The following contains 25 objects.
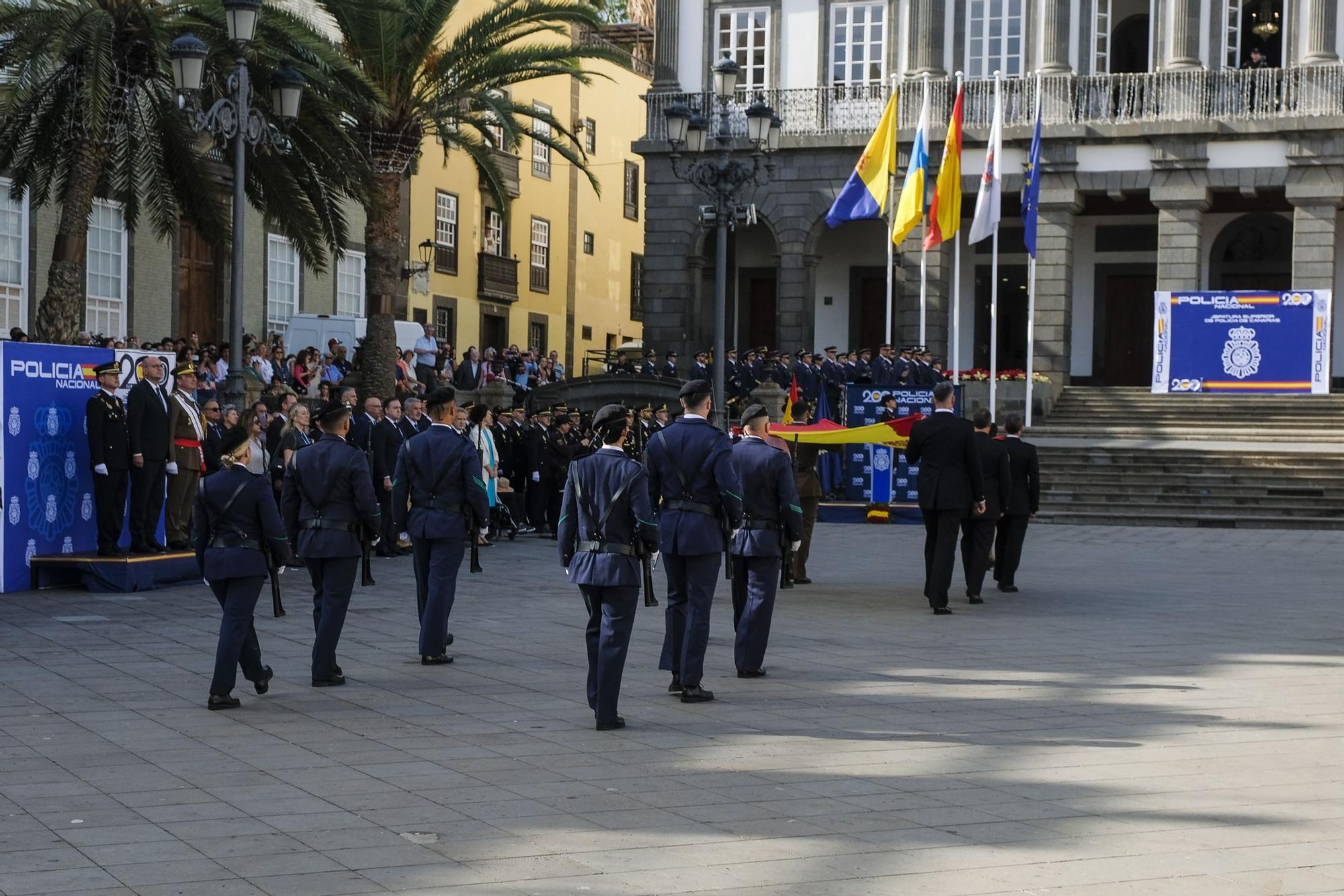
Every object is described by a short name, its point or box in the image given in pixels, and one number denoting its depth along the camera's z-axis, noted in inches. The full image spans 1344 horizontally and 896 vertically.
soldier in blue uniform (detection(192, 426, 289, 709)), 395.9
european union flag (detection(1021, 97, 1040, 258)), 1186.6
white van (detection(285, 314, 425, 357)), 1327.5
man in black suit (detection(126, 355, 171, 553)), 633.6
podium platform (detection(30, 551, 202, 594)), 611.8
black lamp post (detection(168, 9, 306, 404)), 669.9
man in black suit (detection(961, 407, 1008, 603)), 619.5
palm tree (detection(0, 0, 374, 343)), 753.0
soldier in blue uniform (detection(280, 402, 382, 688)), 422.0
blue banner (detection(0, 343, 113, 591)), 607.5
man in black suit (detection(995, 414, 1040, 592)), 651.5
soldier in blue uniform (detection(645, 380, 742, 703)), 403.5
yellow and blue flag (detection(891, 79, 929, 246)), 1192.8
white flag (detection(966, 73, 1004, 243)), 1155.9
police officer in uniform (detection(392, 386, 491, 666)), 452.8
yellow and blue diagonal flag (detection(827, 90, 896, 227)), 1189.1
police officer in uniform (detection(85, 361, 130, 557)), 624.7
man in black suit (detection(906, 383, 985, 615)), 584.1
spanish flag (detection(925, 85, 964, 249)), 1167.6
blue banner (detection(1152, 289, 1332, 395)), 1280.8
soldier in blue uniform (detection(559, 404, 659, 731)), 365.1
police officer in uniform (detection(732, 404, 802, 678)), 436.8
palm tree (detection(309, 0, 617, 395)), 935.7
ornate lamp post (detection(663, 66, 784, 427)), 905.5
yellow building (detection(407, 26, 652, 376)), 1817.2
